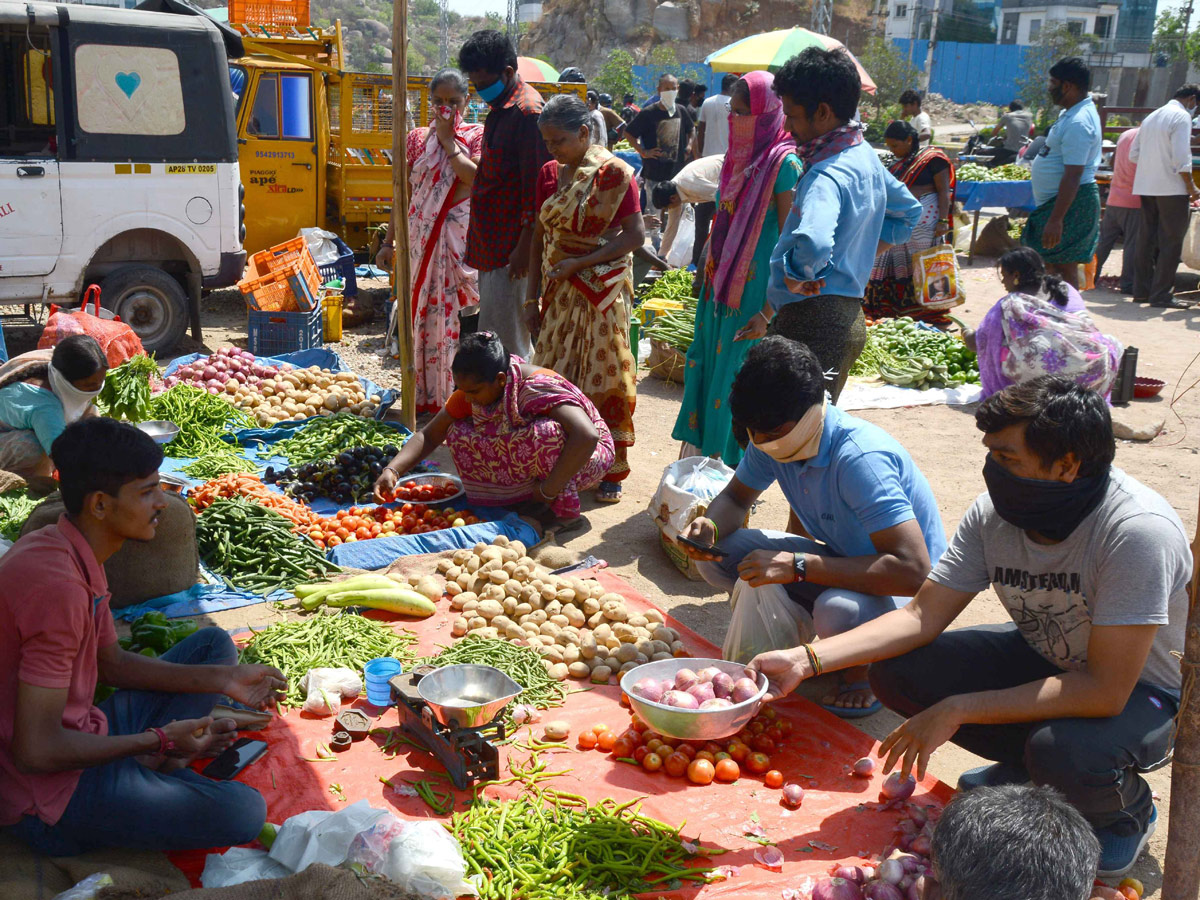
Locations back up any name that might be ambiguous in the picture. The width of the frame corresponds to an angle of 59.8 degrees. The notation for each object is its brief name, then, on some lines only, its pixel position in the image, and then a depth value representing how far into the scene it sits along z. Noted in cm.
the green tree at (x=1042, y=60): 3750
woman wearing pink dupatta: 479
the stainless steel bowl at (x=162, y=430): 599
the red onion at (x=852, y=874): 253
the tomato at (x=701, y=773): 310
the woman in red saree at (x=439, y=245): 655
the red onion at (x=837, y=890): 247
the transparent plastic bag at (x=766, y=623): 350
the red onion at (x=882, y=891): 245
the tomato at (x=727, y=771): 311
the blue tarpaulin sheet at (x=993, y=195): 1416
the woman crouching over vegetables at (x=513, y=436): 481
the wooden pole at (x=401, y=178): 554
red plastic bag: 589
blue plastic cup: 350
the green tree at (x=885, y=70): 3788
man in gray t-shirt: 256
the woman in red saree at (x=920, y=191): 818
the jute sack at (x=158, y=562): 411
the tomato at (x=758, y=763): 316
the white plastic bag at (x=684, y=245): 1102
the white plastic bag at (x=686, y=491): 463
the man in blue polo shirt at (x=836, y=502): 326
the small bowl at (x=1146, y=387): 774
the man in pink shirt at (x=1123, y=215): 1120
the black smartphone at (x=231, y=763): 292
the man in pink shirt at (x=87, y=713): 237
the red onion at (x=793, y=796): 298
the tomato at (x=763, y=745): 325
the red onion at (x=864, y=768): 312
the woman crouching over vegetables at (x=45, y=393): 486
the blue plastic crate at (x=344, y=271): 959
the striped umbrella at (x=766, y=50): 948
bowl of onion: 294
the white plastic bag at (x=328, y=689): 343
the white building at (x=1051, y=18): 4947
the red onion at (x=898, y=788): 293
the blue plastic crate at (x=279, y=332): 800
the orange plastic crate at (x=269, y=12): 1245
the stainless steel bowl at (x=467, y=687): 330
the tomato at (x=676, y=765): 313
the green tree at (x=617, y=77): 3127
